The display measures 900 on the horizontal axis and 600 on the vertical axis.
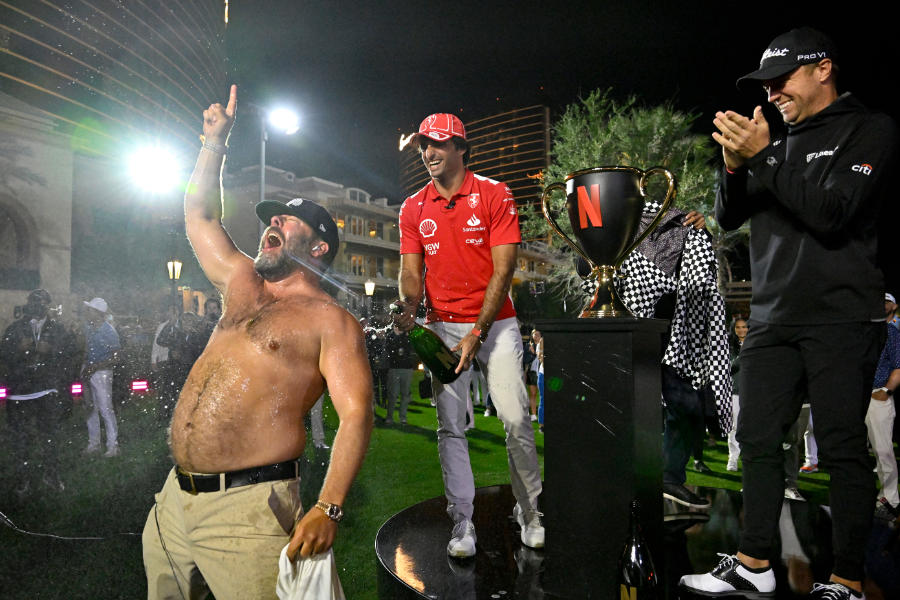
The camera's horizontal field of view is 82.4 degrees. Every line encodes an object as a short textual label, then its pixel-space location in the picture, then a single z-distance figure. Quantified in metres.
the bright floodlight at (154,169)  18.72
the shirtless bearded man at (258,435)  1.53
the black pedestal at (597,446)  1.91
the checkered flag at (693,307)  3.63
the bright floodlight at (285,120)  10.66
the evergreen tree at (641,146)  19.34
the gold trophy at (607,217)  2.18
